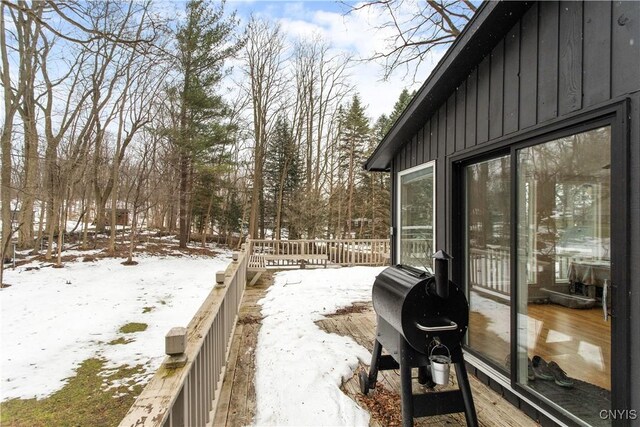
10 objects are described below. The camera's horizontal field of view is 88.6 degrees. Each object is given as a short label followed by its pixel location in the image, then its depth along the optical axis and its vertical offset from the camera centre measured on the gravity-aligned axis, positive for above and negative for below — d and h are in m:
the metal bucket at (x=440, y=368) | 1.82 -0.79
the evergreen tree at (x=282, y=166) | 18.02 +3.30
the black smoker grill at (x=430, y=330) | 1.93 -0.62
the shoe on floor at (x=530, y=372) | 2.22 -0.98
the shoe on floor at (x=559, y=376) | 2.02 -0.92
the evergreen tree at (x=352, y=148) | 18.67 +4.51
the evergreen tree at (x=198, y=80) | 13.16 +5.99
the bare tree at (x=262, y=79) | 15.88 +7.23
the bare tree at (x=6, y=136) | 8.46 +2.20
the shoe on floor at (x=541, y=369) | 2.14 -0.93
